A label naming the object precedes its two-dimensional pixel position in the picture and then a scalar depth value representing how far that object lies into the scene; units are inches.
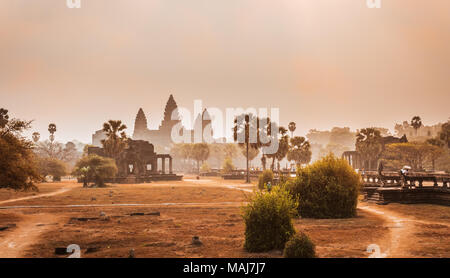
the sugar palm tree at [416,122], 4404.5
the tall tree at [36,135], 6096.0
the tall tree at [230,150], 5999.0
